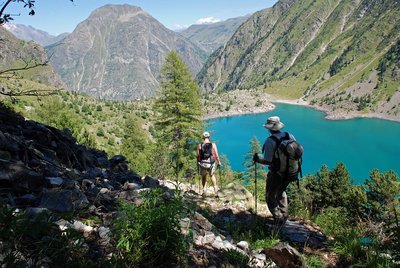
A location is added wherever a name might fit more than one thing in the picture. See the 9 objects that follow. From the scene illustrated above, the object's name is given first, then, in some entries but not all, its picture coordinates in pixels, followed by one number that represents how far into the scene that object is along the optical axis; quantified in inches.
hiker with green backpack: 267.6
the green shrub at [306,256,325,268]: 227.8
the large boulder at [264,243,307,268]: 214.2
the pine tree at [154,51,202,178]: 1144.2
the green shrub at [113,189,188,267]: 156.3
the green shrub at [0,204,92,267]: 122.1
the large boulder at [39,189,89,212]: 195.3
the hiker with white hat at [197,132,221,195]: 464.1
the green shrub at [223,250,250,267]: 199.1
